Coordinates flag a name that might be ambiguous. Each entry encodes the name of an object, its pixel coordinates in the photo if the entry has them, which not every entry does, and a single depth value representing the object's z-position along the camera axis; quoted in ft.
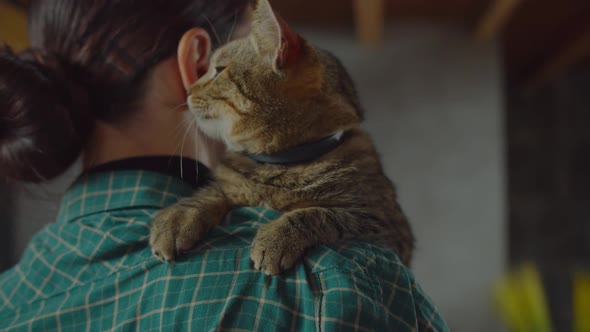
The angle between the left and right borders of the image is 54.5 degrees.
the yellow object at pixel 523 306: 8.41
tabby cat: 2.63
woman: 1.90
